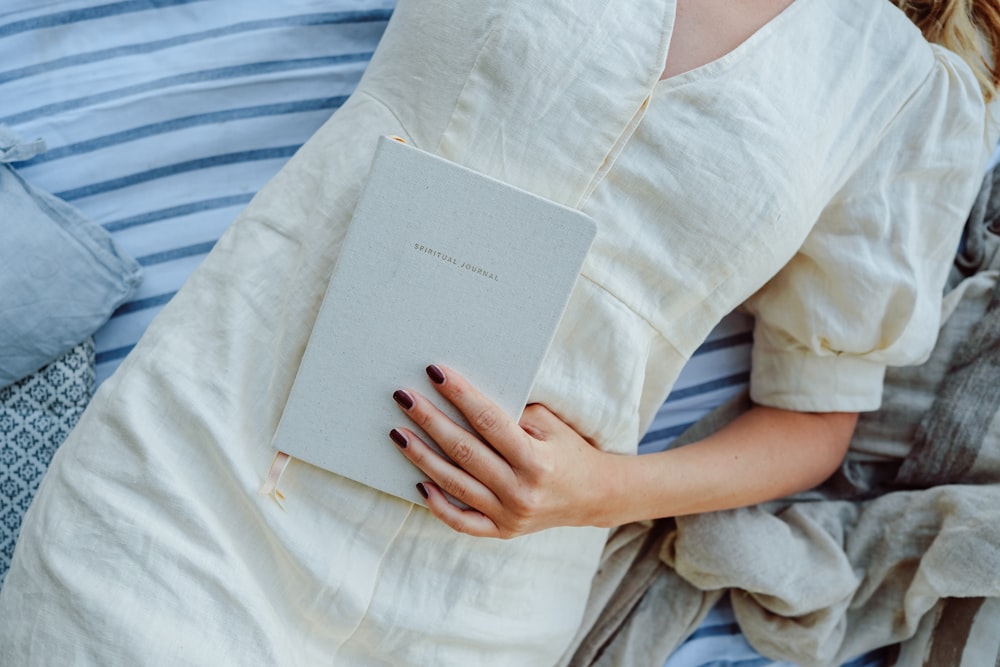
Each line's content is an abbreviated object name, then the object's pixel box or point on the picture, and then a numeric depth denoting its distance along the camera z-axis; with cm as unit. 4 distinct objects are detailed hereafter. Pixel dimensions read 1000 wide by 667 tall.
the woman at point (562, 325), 71
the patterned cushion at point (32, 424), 91
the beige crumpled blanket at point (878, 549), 94
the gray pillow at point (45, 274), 89
